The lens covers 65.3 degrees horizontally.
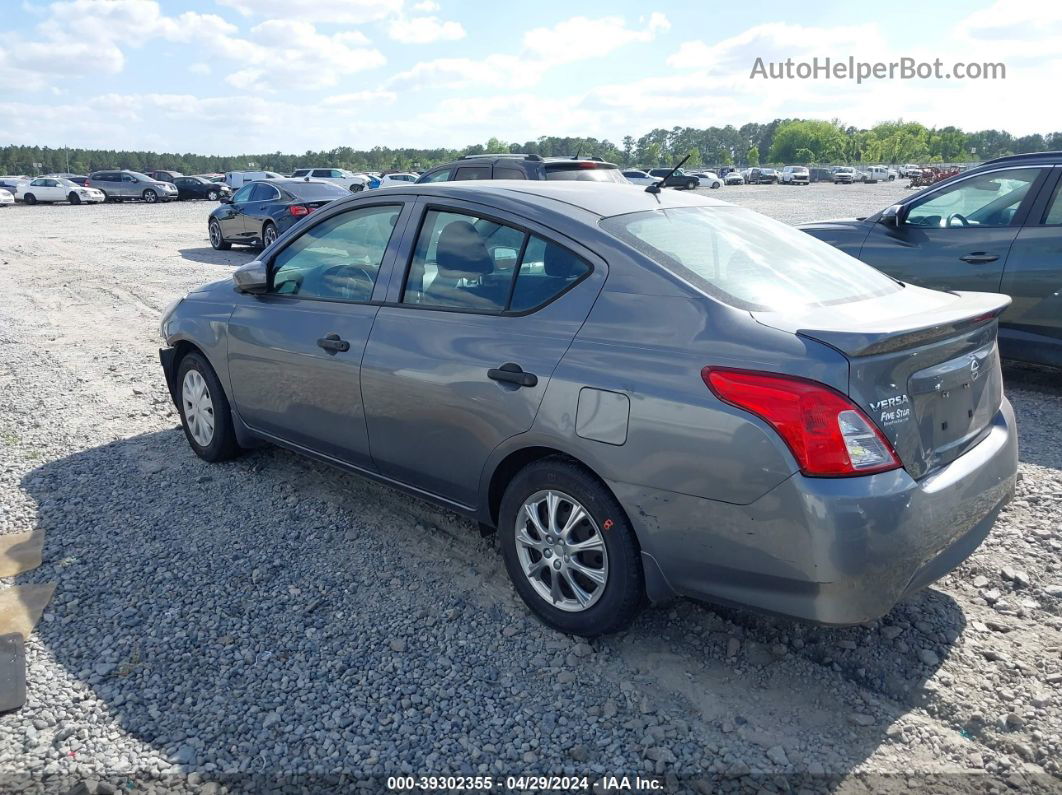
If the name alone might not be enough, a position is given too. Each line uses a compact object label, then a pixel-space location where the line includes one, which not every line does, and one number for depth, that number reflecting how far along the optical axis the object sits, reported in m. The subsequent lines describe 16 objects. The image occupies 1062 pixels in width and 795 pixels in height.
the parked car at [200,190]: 44.03
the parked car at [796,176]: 74.19
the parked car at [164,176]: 46.19
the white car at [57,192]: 41.53
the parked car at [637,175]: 40.05
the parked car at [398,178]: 37.19
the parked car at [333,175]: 36.99
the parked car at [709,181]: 64.69
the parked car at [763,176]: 78.62
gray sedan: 2.61
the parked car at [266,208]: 15.37
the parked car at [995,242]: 6.07
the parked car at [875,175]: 83.06
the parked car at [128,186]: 43.00
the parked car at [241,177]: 46.75
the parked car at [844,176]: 78.38
